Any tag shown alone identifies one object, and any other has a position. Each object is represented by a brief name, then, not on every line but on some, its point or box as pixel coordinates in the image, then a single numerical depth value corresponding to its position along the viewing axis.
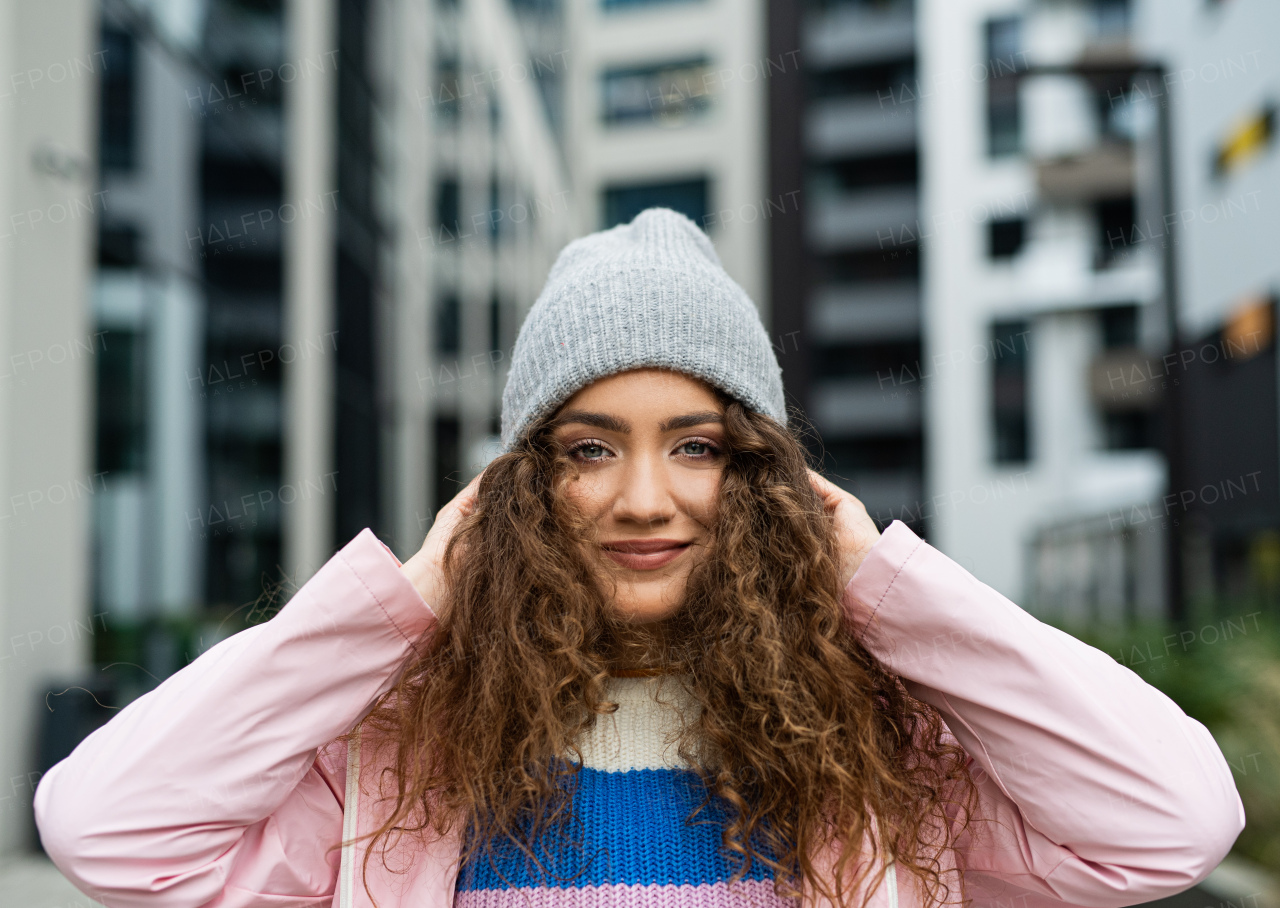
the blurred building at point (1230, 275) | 12.98
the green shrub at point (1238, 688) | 5.16
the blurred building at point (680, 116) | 34.75
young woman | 1.57
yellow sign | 13.12
